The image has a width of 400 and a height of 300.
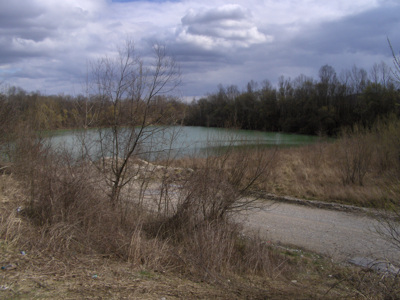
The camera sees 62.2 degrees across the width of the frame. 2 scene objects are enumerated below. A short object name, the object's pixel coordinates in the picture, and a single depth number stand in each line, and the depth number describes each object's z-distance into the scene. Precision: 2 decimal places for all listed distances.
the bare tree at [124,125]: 9.11
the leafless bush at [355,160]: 15.61
